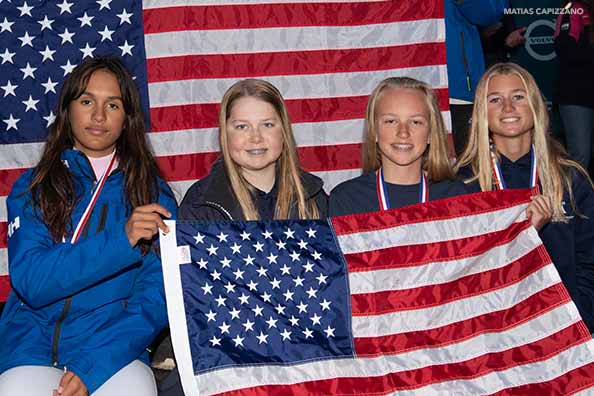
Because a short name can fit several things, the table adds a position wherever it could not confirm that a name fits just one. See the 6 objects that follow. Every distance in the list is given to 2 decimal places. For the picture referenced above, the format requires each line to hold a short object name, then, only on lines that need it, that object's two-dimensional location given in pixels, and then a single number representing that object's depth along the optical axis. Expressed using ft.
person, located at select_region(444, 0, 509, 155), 19.51
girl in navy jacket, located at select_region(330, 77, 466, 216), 14.46
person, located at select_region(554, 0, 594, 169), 26.13
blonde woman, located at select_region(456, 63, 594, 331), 14.79
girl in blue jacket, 11.80
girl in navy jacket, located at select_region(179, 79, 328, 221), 13.85
